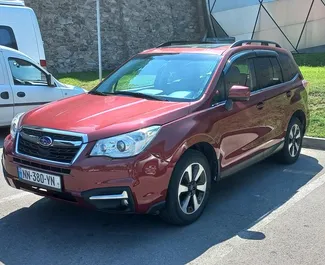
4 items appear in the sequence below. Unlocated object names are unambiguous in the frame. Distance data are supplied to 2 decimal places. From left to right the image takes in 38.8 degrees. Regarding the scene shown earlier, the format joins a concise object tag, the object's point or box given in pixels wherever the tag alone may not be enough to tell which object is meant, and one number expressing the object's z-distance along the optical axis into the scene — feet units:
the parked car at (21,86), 26.63
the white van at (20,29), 32.24
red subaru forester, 12.71
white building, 68.15
